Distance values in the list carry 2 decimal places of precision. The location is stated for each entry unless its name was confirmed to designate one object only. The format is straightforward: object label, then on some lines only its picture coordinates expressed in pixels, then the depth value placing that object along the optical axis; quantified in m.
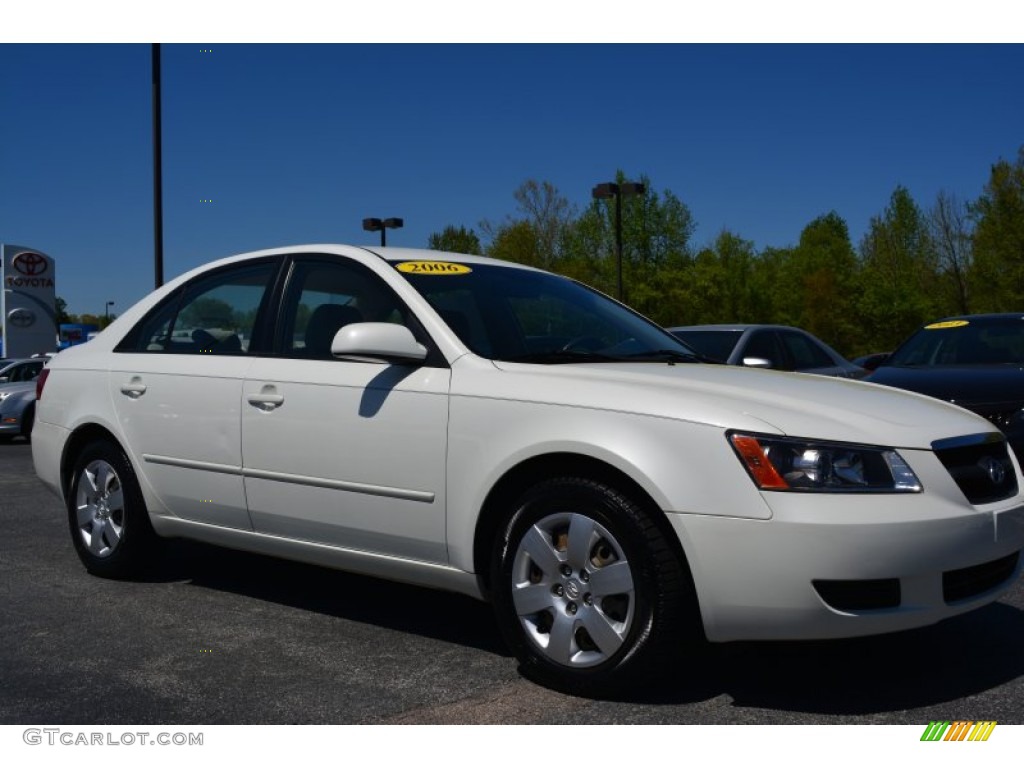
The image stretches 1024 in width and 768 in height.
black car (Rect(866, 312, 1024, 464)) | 7.62
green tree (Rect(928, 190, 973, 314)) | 48.94
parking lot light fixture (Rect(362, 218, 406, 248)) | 30.19
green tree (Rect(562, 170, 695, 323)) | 43.47
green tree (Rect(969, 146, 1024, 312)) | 38.44
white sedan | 3.34
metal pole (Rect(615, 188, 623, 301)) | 27.61
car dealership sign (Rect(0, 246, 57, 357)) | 34.69
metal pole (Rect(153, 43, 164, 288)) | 16.20
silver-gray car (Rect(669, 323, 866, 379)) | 10.82
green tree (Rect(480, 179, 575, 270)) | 41.98
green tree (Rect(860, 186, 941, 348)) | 49.34
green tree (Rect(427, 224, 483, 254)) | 44.69
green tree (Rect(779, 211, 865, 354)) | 52.56
